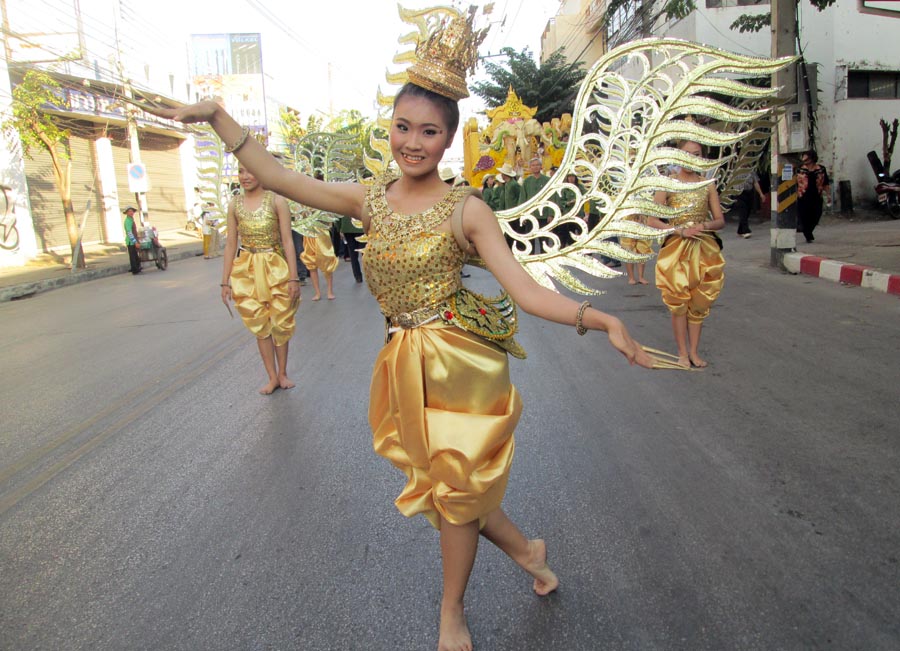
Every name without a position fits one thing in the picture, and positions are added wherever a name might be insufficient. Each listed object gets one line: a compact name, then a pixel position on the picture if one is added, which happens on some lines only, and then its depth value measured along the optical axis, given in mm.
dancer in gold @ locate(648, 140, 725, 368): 5180
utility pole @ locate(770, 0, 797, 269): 9477
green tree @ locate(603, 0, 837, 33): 11086
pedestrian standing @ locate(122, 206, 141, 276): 16869
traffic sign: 20672
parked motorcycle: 15820
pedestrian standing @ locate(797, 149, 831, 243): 13055
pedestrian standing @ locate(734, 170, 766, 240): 15691
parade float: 16969
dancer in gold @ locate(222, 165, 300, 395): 5172
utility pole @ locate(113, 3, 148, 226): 21392
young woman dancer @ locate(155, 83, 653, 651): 2000
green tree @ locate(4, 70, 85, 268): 15648
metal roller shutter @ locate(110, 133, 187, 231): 26422
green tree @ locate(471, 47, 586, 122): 31266
